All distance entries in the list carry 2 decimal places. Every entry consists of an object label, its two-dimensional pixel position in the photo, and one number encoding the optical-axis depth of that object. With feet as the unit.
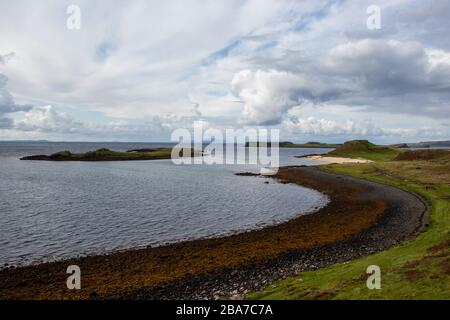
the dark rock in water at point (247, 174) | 310.94
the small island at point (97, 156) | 492.13
